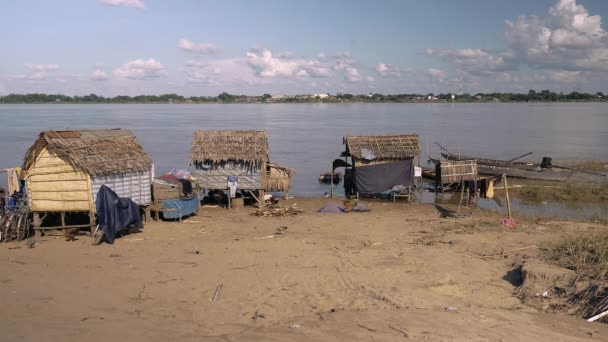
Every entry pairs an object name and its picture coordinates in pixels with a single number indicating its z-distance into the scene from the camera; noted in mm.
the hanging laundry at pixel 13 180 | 15633
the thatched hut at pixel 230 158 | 18703
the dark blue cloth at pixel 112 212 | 14102
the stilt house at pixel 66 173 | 14141
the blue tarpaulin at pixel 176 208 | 16611
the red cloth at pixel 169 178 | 18159
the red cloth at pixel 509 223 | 15377
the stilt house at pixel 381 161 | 21016
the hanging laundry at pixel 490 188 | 18670
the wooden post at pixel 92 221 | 14492
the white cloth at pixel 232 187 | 18953
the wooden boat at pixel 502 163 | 28125
